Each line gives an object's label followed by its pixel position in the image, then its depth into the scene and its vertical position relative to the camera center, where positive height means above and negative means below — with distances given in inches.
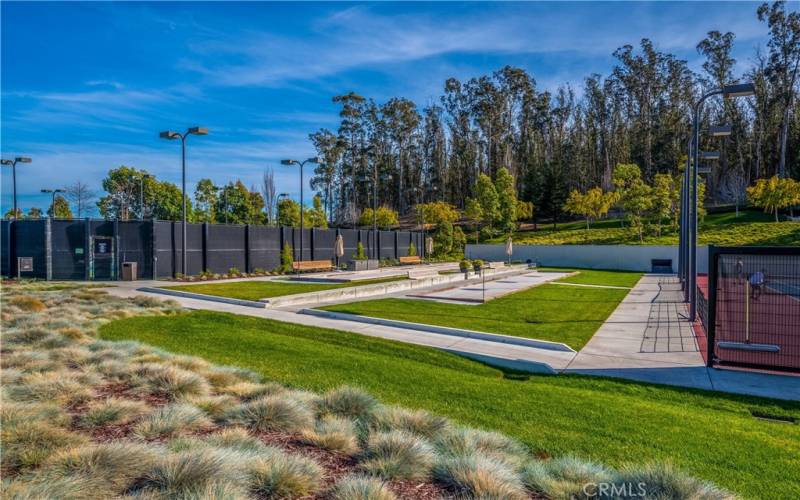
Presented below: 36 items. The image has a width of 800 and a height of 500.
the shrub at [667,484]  116.3 -65.4
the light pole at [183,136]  701.9 +163.0
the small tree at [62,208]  2060.8 +145.4
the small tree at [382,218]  2011.6 +82.1
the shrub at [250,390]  202.5 -67.9
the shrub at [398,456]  130.1 -65.3
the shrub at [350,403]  180.5 -67.1
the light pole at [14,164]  907.0 +156.3
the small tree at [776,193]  1438.2 +124.6
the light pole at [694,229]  452.4 +4.1
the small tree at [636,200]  1481.3 +108.7
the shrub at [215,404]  176.7 -66.0
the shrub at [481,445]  143.1 -67.9
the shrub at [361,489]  110.8 -62.1
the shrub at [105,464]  116.8 -59.7
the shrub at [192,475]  110.5 -59.7
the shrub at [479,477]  117.0 -64.5
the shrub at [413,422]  162.1 -67.0
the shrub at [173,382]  200.1 -64.3
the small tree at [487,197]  1879.9 +156.7
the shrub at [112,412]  162.9 -63.3
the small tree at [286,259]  1016.2 -47.7
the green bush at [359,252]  1214.4 -40.1
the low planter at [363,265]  990.5 -61.1
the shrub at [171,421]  153.9 -63.4
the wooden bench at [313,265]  955.8 -60.8
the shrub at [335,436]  148.6 -66.5
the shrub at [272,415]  166.6 -66.1
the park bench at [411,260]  1310.5 -66.7
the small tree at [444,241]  1657.2 -18.0
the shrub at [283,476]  116.9 -62.7
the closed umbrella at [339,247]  994.7 -22.6
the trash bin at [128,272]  776.3 -55.1
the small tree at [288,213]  2017.7 +108.8
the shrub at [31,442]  128.0 -60.0
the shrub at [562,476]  121.0 -67.8
